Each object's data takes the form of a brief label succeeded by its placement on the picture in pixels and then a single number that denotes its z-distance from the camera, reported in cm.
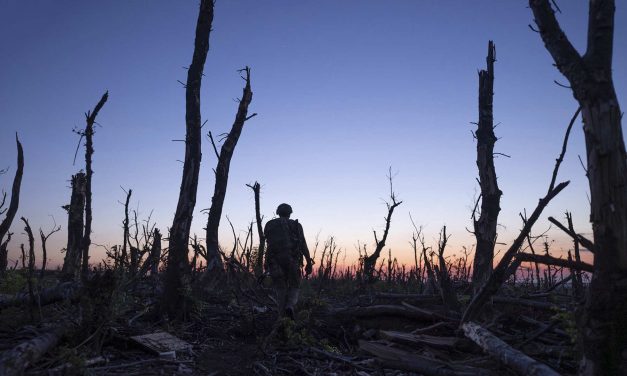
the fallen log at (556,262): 451
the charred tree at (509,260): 532
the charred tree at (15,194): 959
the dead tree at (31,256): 658
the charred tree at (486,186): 1047
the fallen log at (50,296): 725
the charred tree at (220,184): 1510
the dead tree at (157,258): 875
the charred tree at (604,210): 409
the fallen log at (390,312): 810
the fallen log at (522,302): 792
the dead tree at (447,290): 894
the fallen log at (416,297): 973
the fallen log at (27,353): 418
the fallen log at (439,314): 785
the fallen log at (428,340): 665
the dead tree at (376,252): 1805
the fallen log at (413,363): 534
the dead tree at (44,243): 1329
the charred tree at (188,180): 845
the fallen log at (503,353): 454
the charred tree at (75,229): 2014
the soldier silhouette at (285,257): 867
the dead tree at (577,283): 947
